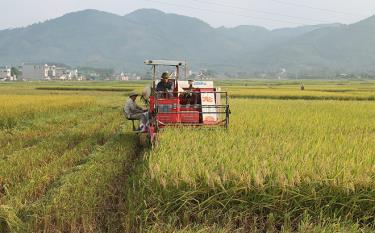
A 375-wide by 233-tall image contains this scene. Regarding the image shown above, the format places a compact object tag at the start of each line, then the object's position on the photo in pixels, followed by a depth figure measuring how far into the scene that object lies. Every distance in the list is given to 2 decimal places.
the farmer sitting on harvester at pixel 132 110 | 11.73
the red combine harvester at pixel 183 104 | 10.51
